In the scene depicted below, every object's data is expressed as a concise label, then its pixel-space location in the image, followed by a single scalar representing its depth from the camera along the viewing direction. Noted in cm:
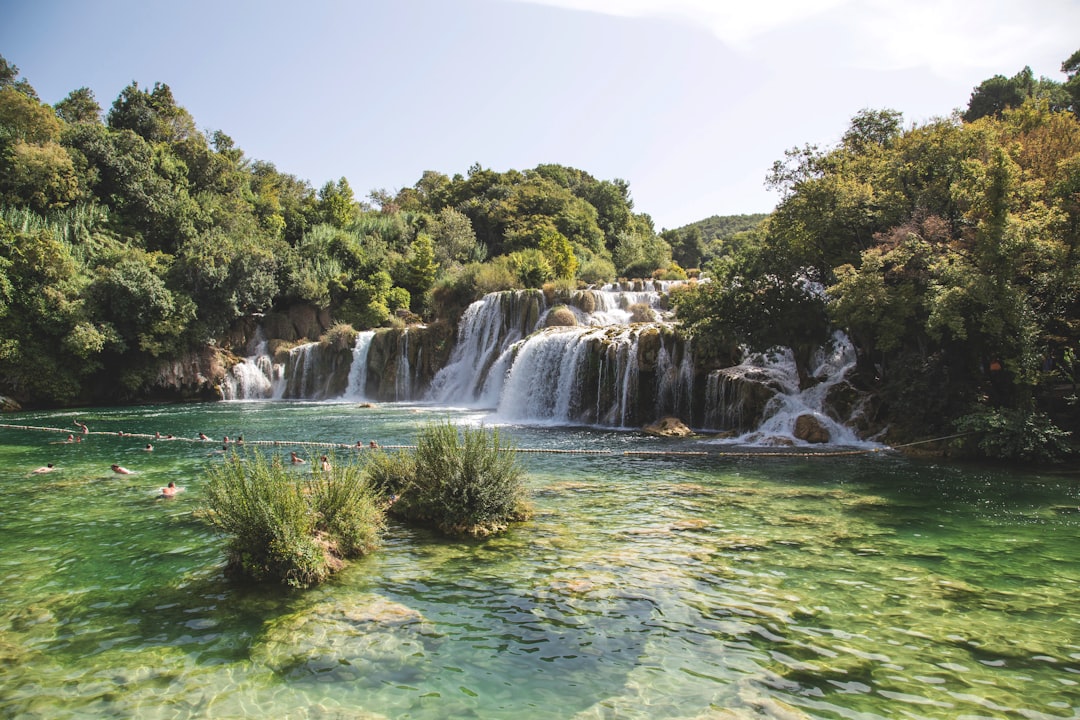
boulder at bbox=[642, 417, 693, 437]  1886
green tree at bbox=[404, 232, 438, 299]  4609
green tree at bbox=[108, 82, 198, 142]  5159
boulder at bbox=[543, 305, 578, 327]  3023
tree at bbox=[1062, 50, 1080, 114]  3878
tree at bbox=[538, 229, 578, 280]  3947
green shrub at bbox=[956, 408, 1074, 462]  1304
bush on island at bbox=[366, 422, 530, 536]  852
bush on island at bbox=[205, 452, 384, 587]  643
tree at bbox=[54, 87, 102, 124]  5269
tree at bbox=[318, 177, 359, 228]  5488
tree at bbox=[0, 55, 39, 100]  5125
